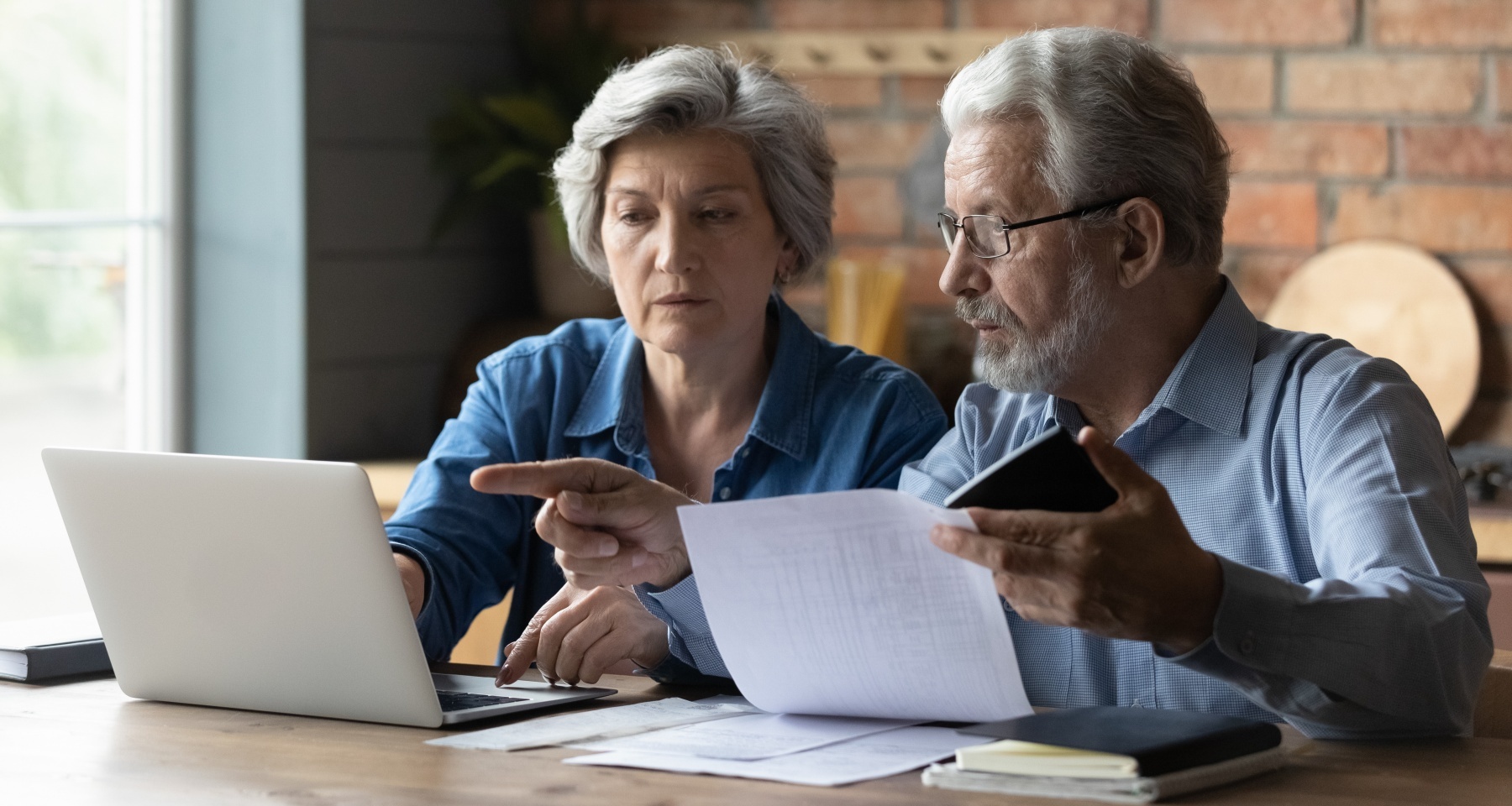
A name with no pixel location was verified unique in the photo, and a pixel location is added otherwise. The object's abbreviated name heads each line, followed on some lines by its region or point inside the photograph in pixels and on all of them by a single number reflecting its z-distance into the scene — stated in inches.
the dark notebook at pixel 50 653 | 119.8
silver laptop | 112.3
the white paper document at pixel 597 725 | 111.4
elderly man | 109.1
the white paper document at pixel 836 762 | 107.7
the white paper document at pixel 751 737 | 110.1
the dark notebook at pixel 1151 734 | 105.6
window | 158.7
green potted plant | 169.0
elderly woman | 130.5
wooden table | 106.3
